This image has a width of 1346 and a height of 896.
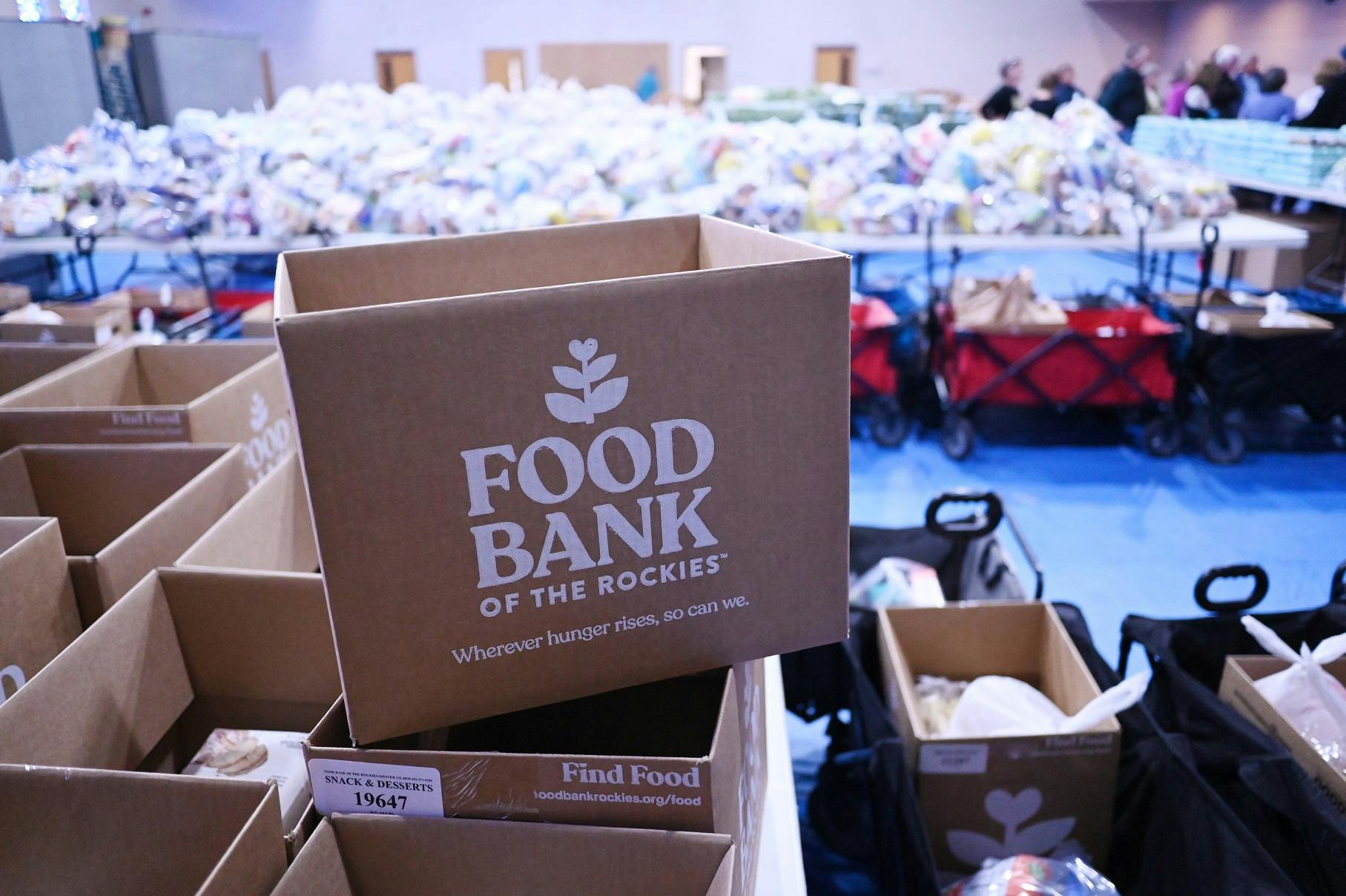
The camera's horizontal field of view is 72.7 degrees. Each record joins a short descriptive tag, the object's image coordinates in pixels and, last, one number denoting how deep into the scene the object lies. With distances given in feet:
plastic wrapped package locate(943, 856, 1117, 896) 3.71
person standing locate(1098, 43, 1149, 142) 27.86
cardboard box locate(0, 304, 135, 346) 7.75
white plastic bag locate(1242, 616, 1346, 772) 4.30
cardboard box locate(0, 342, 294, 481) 4.97
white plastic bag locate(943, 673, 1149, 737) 4.81
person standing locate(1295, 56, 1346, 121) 20.76
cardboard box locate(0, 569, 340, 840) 3.12
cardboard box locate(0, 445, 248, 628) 4.37
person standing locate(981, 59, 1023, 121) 27.07
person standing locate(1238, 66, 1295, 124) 25.23
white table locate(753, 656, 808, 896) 3.30
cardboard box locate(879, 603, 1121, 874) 4.43
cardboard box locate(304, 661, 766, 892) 2.41
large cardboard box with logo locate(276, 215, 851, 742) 2.20
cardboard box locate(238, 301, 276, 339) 10.71
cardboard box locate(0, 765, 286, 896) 2.56
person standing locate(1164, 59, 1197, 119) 29.89
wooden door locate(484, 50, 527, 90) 41.39
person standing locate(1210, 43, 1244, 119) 27.30
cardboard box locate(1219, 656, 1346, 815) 4.03
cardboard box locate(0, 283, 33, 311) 10.93
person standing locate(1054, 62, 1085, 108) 28.19
